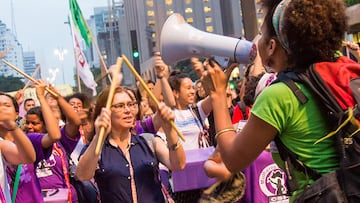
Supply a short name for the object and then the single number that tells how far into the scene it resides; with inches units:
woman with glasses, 139.2
